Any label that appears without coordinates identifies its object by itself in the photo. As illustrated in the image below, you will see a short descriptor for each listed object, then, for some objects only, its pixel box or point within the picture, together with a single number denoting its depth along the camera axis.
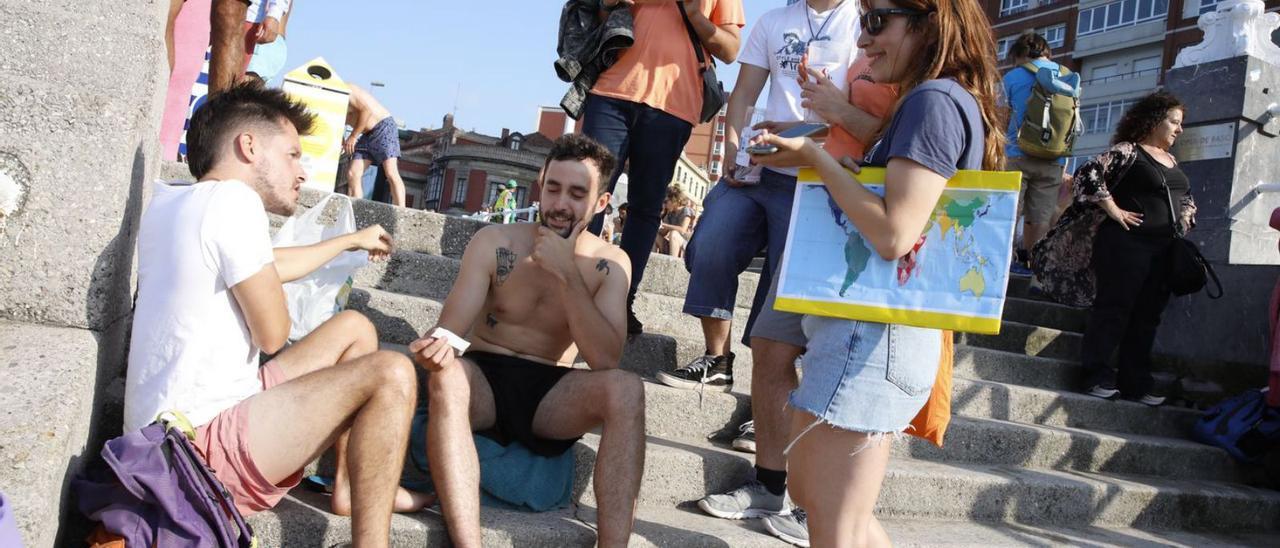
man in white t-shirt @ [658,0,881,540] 3.47
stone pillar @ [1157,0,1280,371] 6.57
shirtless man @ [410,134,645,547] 2.84
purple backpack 2.16
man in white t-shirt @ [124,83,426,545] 2.41
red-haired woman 2.11
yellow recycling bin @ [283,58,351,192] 6.02
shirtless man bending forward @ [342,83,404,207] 7.41
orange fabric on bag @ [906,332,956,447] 2.33
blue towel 3.12
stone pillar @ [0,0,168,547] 2.33
